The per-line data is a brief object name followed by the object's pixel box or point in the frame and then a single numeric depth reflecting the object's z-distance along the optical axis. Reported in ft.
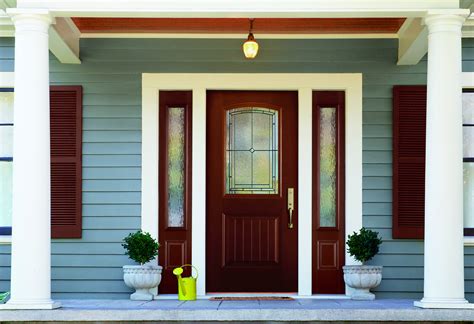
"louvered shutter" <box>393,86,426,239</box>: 29.07
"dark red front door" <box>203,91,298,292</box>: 29.48
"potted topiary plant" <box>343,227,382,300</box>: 28.02
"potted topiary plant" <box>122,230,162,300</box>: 27.76
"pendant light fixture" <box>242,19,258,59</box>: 27.27
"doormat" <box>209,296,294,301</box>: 28.45
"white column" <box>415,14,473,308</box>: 23.67
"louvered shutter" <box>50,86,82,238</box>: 29.01
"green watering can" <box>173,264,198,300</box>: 28.32
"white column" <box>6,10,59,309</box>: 23.61
